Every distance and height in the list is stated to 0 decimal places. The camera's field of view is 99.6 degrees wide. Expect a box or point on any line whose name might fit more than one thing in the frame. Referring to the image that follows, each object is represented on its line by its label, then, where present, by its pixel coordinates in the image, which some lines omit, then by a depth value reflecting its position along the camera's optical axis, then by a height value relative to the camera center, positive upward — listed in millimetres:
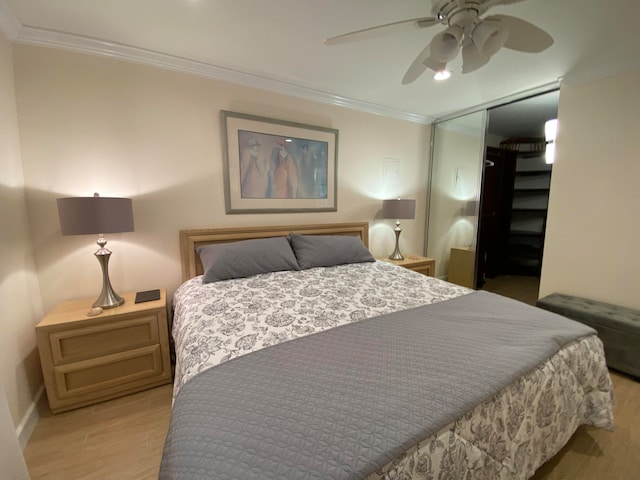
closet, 4387 +12
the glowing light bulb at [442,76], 2167 +1076
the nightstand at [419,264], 3113 -668
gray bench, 1968 -897
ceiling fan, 1219 +828
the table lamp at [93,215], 1631 -66
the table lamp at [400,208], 3139 -24
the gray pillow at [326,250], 2461 -421
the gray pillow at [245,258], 2092 -431
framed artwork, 2467 +392
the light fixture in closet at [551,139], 2531 +643
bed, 724 -619
